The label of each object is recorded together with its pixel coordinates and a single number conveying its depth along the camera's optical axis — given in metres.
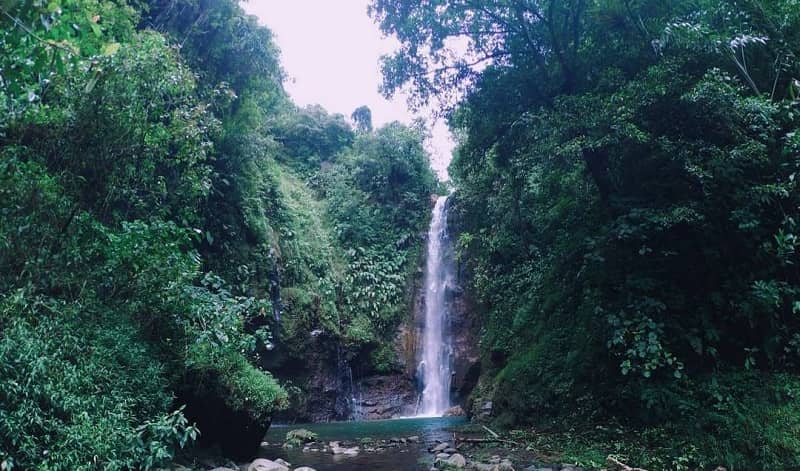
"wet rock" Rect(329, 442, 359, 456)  8.71
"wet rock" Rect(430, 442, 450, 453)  8.28
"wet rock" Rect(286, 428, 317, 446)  9.95
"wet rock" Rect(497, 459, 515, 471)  6.40
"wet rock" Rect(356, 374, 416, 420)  16.98
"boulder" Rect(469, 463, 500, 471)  6.48
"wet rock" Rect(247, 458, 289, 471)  6.72
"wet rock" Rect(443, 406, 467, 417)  15.87
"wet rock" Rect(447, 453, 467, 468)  6.88
